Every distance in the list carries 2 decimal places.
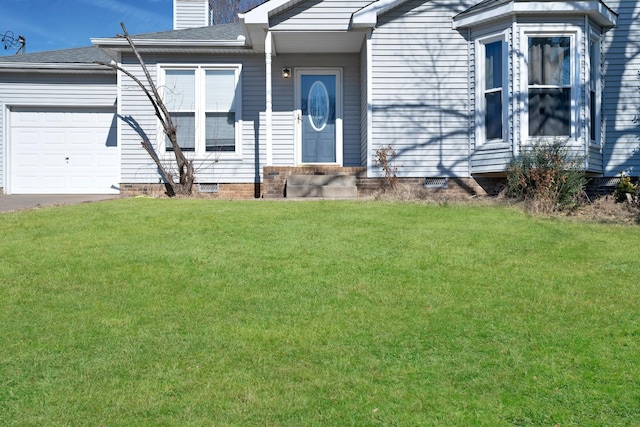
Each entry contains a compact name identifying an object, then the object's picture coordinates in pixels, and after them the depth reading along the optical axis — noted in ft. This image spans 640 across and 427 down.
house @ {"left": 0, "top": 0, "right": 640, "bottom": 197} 41.39
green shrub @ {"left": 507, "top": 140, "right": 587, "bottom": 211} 36.83
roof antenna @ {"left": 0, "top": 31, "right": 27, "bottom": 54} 71.82
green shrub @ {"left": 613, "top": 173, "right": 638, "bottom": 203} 42.60
